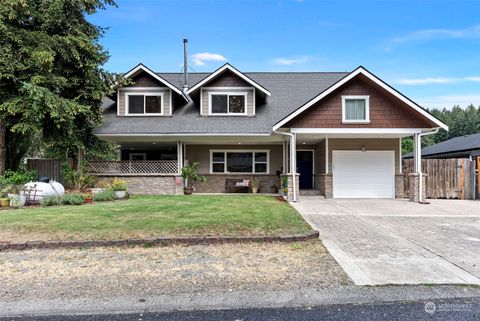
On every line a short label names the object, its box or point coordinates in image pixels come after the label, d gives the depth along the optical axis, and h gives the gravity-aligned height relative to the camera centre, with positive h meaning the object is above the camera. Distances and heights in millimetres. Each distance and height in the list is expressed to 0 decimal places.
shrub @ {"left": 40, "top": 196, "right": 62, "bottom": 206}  11891 -1263
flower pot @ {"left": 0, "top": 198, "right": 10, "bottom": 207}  11773 -1277
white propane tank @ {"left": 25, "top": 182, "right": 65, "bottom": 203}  12359 -959
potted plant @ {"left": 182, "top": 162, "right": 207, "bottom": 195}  17141 -708
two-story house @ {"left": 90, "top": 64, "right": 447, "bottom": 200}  14641 +1336
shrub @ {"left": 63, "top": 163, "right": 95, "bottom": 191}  15336 -676
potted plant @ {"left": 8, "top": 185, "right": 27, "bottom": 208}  11703 -1089
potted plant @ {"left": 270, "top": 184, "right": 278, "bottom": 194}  18625 -1411
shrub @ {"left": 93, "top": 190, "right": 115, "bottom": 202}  13359 -1269
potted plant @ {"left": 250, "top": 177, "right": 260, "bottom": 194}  18062 -1151
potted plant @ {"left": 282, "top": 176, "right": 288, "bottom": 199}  15127 -1058
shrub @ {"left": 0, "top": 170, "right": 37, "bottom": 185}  13242 -535
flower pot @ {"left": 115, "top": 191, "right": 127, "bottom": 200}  14197 -1276
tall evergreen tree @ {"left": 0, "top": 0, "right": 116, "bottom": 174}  13609 +3890
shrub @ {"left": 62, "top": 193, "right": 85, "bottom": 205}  12227 -1265
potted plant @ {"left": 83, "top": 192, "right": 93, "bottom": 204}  13008 -1278
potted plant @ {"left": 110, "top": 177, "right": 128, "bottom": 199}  14250 -1047
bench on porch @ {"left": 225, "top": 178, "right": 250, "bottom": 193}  18359 -1220
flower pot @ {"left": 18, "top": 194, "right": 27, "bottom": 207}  11874 -1201
